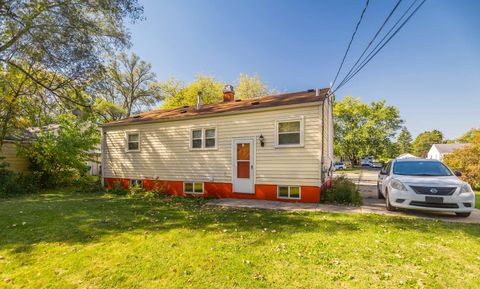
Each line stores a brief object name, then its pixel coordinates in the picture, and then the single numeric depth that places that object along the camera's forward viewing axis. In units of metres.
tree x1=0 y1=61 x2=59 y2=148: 10.77
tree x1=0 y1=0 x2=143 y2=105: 8.36
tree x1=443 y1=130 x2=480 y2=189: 13.63
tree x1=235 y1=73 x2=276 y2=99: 29.52
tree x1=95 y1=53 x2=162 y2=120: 27.98
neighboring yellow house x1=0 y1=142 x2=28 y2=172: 12.60
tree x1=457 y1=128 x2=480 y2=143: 14.66
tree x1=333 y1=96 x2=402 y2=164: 36.41
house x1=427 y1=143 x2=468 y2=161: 38.36
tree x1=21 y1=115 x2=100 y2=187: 12.25
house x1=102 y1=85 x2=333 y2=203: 8.03
